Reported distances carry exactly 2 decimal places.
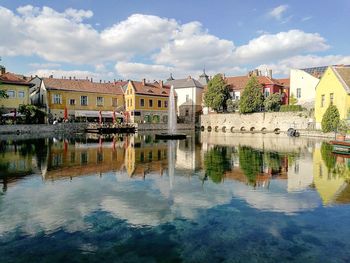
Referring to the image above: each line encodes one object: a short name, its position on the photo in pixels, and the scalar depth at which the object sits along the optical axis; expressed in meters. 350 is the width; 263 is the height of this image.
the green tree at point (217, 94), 62.45
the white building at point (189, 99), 69.19
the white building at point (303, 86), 53.38
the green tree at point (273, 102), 54.59
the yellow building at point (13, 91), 47.53
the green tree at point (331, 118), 35.56
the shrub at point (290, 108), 48.31
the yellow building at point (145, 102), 60.81
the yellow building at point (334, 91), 36.32
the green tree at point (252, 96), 55.34
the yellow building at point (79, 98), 53.88
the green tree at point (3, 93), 40.12
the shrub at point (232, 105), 61.66
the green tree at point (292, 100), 55.25
